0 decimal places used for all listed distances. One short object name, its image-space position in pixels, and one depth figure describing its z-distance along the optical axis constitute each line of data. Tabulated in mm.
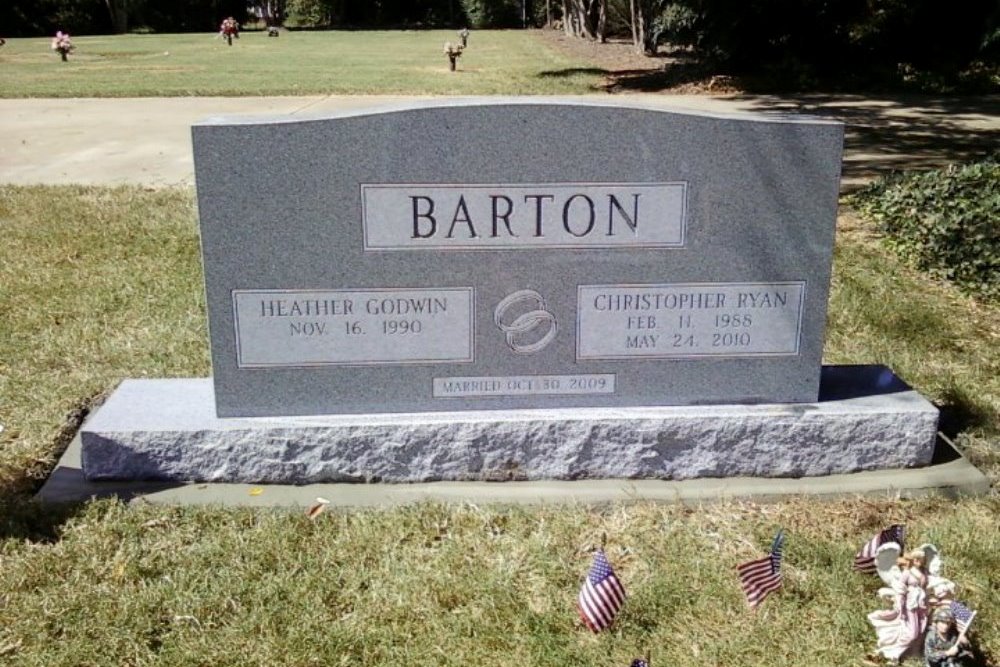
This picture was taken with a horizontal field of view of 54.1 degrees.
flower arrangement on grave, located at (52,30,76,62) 28438
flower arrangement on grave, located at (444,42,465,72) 23875
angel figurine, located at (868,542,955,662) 2662
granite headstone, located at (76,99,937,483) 3580
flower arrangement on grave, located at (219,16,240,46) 38281
